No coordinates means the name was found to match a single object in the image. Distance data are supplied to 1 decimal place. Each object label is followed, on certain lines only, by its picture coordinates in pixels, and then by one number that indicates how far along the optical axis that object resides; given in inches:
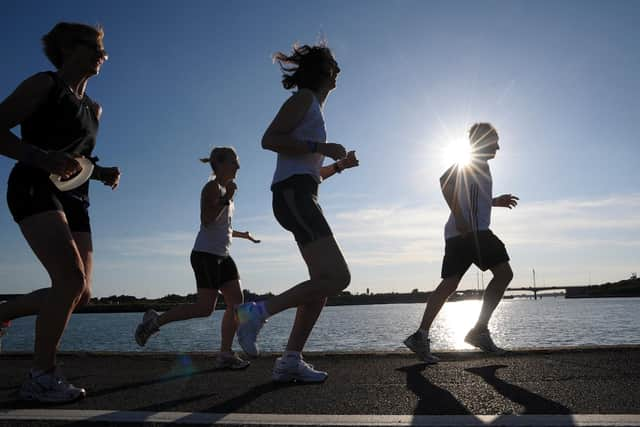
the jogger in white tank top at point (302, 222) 121.9
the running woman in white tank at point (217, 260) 182.5
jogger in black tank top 101.3
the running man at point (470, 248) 190.2
